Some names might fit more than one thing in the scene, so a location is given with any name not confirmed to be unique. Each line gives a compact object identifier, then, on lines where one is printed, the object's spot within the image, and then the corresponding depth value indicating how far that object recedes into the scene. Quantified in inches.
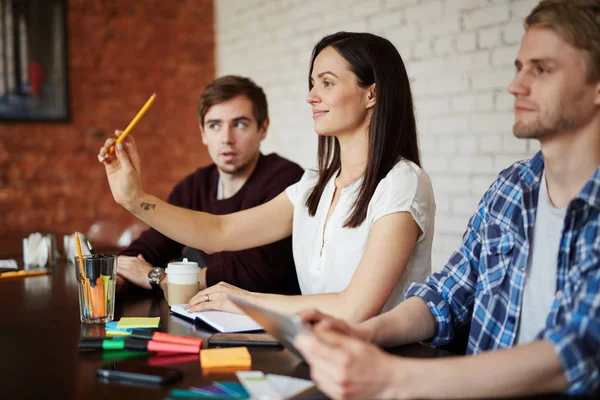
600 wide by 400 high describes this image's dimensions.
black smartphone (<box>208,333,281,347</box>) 47.0
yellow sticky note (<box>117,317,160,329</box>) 52.9
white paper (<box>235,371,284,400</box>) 36.9
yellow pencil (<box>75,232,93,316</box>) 55.6
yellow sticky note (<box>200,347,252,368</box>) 42.6
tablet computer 37.1
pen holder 55.7
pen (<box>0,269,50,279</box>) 81.3
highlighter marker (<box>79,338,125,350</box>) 46.6
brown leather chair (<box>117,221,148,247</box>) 119.6
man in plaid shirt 35.5
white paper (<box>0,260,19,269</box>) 86.6
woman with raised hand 57.9
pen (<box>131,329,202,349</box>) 46.6
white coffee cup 61.4
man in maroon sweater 83.4
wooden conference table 39.1
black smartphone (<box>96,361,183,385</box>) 39.5
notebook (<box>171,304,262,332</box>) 51.6
